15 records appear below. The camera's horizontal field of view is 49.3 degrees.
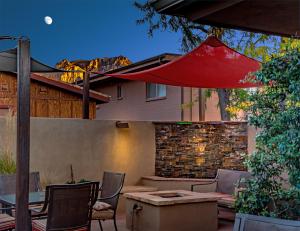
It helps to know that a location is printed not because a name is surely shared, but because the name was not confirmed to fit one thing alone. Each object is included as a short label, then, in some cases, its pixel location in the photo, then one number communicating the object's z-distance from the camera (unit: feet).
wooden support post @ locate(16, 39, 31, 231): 9.68
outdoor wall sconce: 22.72
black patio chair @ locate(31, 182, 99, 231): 10.96
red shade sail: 17.82
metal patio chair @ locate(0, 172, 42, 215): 14.60
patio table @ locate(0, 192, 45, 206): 12.22
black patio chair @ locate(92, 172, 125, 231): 14.15
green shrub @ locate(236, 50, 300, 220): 8.23
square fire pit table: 14.82
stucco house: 33.18
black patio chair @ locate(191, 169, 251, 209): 18.50
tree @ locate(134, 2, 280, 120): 28.35
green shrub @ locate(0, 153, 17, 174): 18.04
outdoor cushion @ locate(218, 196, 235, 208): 16.98
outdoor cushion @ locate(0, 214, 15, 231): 12.07
